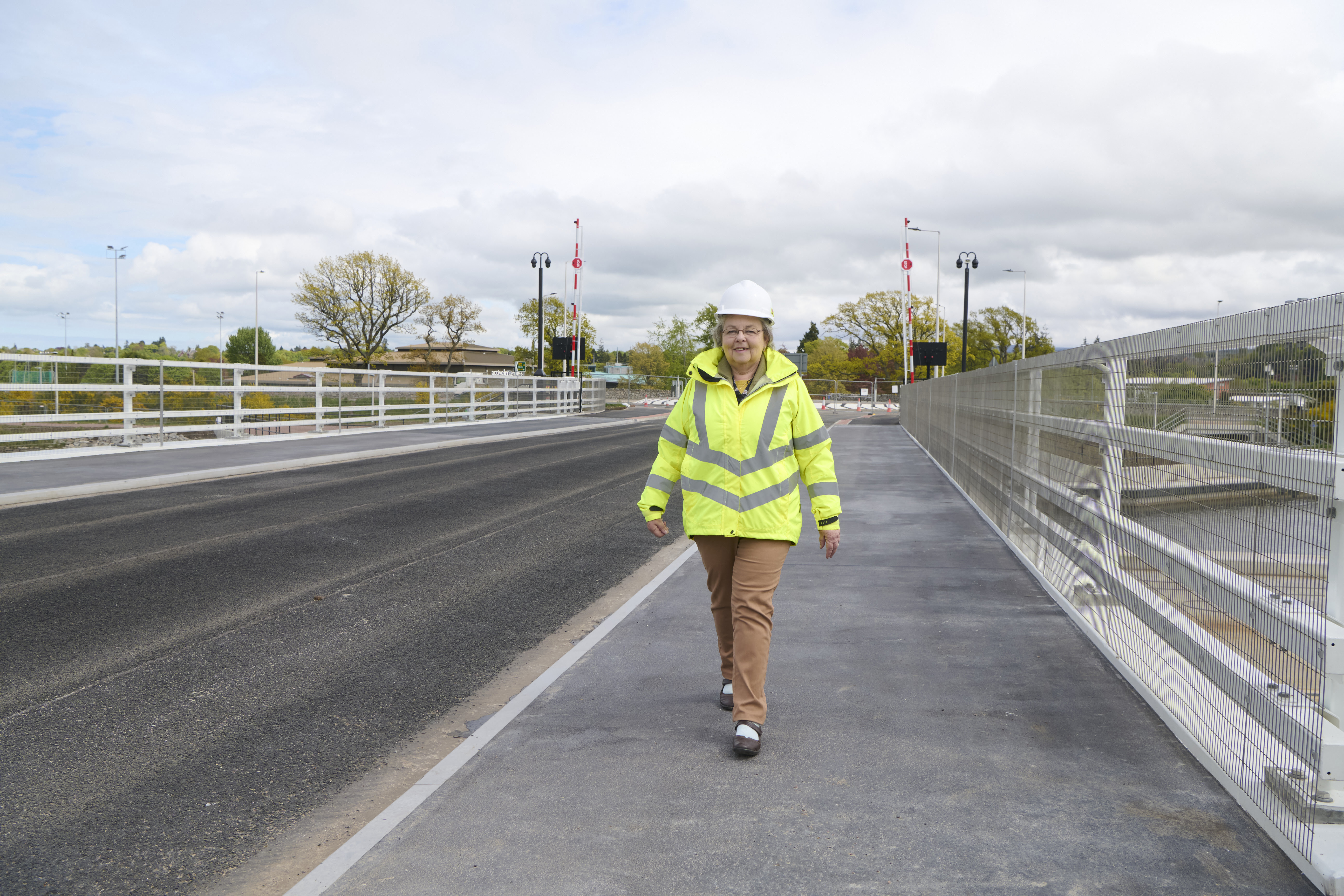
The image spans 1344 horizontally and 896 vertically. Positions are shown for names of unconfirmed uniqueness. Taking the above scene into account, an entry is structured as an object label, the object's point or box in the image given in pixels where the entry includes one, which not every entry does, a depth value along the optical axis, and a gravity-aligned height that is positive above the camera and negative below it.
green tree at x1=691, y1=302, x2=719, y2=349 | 80.19 +5.61
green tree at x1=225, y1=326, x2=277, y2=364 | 119.00 +4.15
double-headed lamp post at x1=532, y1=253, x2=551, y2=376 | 39.97 +2.38
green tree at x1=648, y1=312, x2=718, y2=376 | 85.62 +3.82
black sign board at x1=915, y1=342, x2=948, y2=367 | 40.28 +1.57
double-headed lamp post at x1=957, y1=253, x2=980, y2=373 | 44.00 +4.74
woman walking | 3.98 -0.32
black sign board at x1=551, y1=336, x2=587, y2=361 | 42.38 +1.69
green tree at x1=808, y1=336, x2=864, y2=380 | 90.69 +2.83
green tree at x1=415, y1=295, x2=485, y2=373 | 72.06 +4.92
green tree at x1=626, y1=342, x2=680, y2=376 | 91.12 +2.65
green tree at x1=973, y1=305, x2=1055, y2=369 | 89.56 +5.18
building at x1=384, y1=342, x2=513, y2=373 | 84.56 +2.89
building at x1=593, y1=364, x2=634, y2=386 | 78.27 +1.67
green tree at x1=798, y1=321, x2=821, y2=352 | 162.94 +9.13
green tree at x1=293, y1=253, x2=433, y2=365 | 68.06 +5.73
